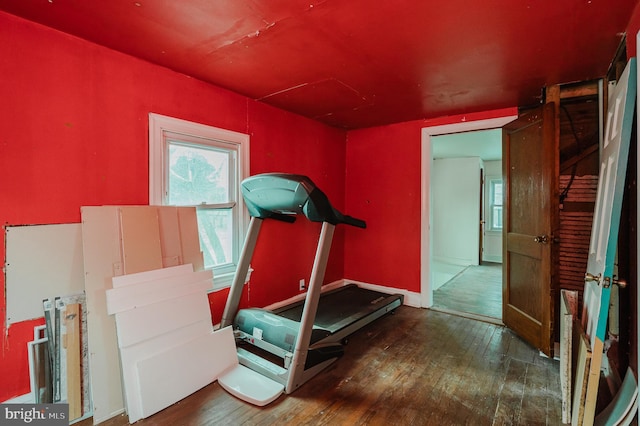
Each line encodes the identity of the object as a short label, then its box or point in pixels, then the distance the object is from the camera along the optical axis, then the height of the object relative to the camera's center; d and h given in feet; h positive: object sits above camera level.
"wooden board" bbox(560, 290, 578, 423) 5.70 -2.79
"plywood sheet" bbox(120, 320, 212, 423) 5.73 -2.97
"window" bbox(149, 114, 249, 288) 7.61 +0.89
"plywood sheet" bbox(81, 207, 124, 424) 5.84 -2.16
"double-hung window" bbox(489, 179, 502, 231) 22.70 +0.27
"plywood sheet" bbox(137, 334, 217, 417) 5.89 -3.52
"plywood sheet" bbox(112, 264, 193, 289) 6.13 -1.47
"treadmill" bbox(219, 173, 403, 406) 6.82 -3.18
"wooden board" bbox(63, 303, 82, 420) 5.71 -2.96
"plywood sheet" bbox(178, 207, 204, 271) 7.70 -0.76
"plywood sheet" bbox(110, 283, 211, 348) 5.96 -2.35
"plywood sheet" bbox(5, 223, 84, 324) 5.49 -1.08
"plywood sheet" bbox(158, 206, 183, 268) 7.29 -0.67
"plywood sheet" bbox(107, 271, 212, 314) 5.98 -1.81
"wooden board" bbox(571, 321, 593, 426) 4.76 -2.94
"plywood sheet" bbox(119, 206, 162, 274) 6.53 -0.67
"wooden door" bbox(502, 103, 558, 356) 7.91 -0.47
